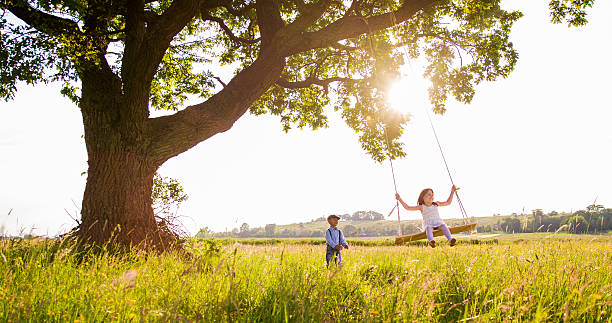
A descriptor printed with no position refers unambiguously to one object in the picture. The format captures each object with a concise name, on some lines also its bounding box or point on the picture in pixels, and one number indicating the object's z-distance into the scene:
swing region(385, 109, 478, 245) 7.38
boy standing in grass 7.51
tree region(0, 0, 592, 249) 7.67
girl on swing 8.15
